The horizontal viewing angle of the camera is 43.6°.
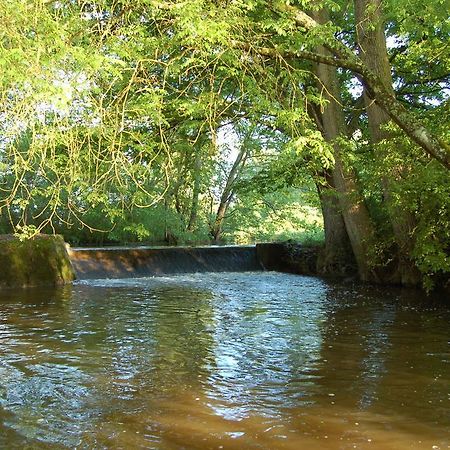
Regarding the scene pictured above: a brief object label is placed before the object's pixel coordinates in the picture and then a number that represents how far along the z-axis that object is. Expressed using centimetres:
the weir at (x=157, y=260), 1498
